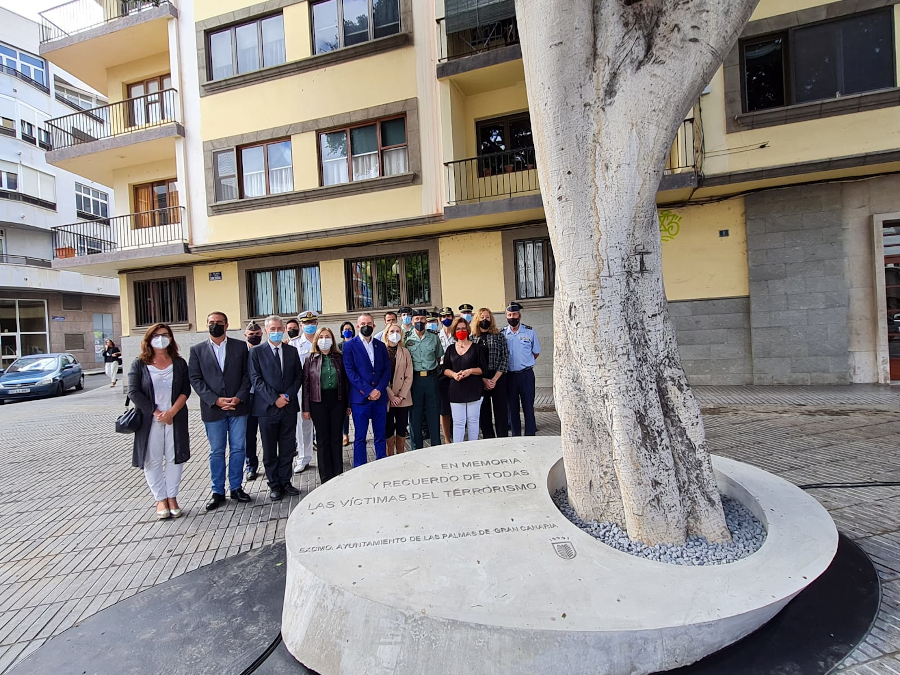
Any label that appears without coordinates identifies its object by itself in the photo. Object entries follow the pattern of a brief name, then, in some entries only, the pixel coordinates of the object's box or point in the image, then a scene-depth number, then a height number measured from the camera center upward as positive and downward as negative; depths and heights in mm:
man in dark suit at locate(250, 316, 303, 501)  4785 -756
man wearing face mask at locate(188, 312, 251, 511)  4637 -585
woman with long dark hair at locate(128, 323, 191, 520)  4293 -703
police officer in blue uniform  6137 -587
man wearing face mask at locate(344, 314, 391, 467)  5152 -581
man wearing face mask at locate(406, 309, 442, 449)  5738 -660
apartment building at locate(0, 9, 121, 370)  25500 +7433
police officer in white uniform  5844 -1163
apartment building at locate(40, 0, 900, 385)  9484 +3641
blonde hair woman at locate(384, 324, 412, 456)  5555 -688
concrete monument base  1909 -1259
